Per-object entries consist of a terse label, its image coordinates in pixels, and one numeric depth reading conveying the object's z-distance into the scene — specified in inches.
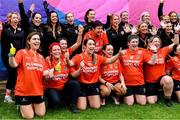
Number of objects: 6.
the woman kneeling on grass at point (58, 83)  255.1
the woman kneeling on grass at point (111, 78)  274.4
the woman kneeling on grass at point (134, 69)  280.1
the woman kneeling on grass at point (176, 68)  285.9
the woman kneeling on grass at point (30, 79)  240.7
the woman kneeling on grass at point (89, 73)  267.4
